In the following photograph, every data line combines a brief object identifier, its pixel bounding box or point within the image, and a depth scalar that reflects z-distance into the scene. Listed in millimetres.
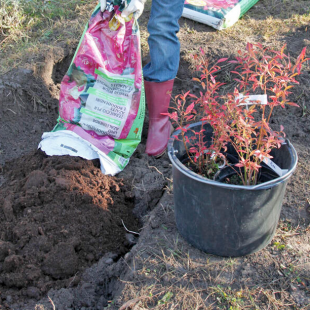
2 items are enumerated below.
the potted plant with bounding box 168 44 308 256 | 1513
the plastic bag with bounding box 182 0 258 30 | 3311
